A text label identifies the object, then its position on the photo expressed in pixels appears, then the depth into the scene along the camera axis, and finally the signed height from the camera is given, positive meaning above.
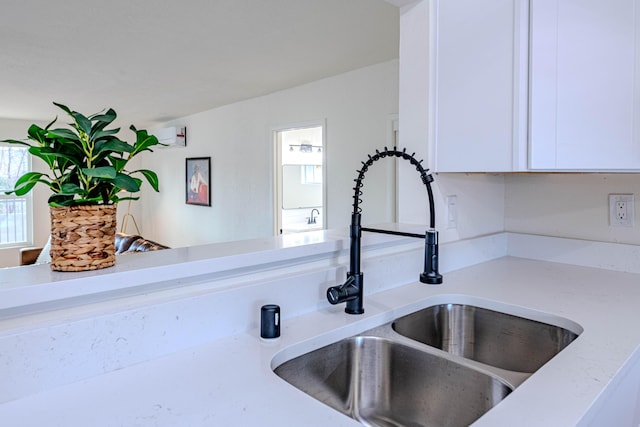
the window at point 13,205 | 6.07 -0.18
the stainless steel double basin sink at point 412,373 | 0.89 -0.42
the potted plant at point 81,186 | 0.78 +0.01
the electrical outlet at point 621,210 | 1.63 -0.06
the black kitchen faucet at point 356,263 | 1.04 -0.20
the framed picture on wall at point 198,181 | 5.56 +0.17
